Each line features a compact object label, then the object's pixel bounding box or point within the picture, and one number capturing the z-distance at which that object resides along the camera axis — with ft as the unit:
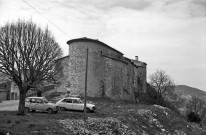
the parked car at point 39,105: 89.40
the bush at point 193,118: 162.01
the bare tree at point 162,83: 223.30
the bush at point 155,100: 216.33
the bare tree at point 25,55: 78.22
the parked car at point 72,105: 99.19
